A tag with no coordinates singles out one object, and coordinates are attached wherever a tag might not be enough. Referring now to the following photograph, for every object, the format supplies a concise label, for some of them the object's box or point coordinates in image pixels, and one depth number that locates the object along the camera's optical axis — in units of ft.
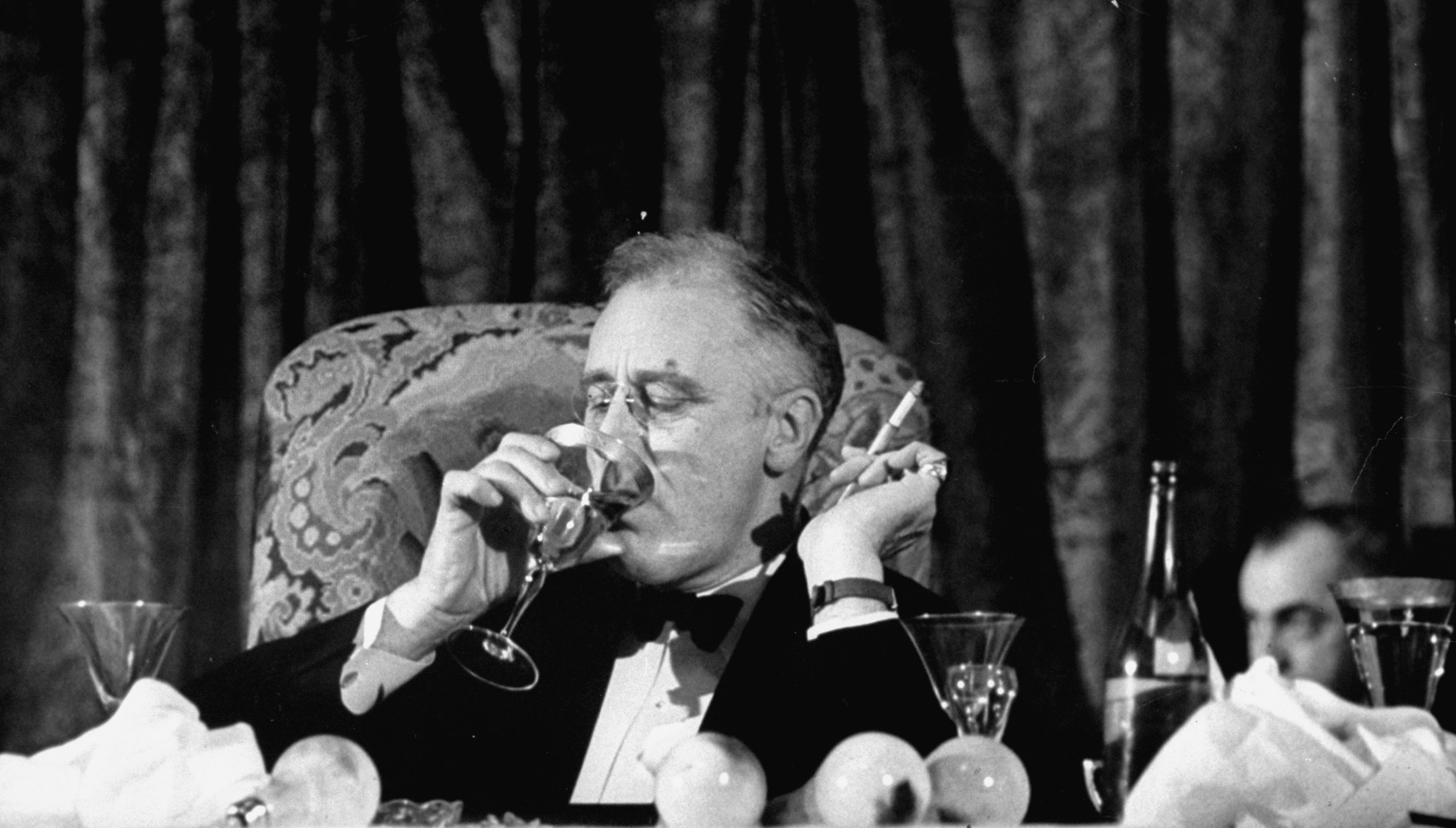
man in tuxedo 10.35
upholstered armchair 10.81
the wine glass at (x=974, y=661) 9.44
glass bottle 9.30
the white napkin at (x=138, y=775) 9.28
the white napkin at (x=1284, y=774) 9.12
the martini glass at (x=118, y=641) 9.65
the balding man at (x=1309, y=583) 10.50
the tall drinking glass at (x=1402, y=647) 9.38
